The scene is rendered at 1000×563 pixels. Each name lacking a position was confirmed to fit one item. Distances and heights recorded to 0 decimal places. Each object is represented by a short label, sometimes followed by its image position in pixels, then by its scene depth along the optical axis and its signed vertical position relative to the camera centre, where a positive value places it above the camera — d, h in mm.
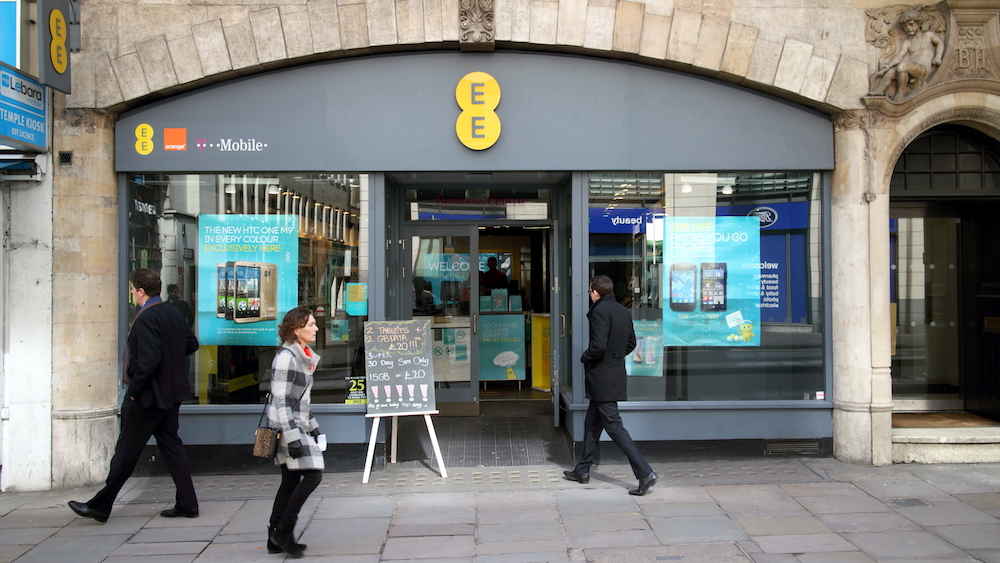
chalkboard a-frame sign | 6586 -776
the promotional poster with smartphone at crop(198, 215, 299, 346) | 7016 +91
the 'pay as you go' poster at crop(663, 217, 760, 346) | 7184 +106
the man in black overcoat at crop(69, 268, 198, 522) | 5336 -838
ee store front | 6770 +771
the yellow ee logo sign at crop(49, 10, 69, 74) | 5980 +2211
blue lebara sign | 5797 +1592
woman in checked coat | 4414 -891
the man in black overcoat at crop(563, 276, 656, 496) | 6020 -683
